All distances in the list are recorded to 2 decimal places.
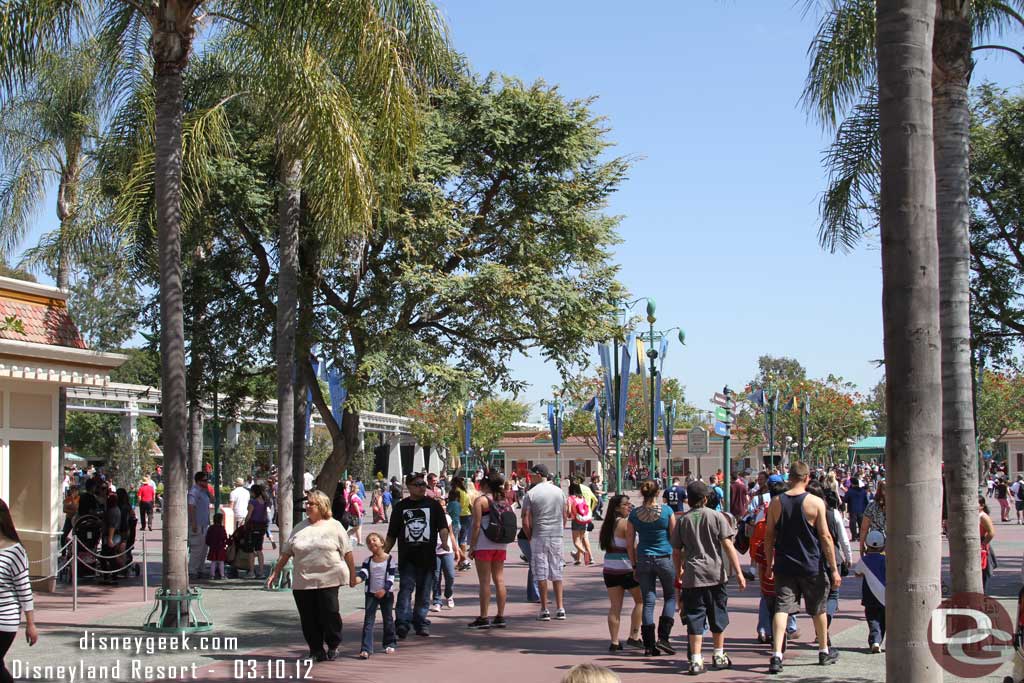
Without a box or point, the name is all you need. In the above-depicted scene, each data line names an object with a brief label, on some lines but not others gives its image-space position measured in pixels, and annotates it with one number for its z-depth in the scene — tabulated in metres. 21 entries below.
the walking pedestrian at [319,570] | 9.59
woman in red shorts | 12.08
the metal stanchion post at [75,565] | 13.16
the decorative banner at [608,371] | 26.61
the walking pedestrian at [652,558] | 10.25
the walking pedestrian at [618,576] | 10.34
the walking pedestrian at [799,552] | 9.31
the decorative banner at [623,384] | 25.47
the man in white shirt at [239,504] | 19.72
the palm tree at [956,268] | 9.35
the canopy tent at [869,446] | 63.84
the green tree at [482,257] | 18.19
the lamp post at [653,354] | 26.72
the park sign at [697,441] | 24.41
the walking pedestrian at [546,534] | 12.35
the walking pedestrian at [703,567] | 9.41
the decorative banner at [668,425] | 44.82
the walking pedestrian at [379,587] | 10.59
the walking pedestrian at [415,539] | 11.19
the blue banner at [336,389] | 18.98
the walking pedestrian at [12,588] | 7.23
